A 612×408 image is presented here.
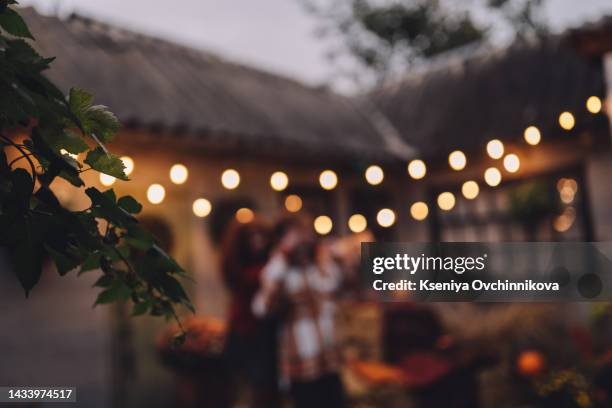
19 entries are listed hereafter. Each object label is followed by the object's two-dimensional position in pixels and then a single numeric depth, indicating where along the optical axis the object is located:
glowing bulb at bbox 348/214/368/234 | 5.81
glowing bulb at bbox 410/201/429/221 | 8.35
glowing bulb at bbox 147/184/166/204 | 4.43
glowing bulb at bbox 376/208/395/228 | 5.23
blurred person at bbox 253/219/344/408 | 3.93
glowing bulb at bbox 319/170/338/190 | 4.51
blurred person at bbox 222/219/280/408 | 4.61
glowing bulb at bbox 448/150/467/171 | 4.57
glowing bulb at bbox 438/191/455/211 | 7.38
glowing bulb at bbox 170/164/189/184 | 4.60
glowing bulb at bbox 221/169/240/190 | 4.71
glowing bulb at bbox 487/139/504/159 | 4.72
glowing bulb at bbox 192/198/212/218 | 5.30
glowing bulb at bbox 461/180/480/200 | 5.63
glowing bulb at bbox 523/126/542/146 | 4.55
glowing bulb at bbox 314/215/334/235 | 5.14
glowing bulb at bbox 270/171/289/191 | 4.87
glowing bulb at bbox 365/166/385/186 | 4.77
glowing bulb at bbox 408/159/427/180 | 4.33
